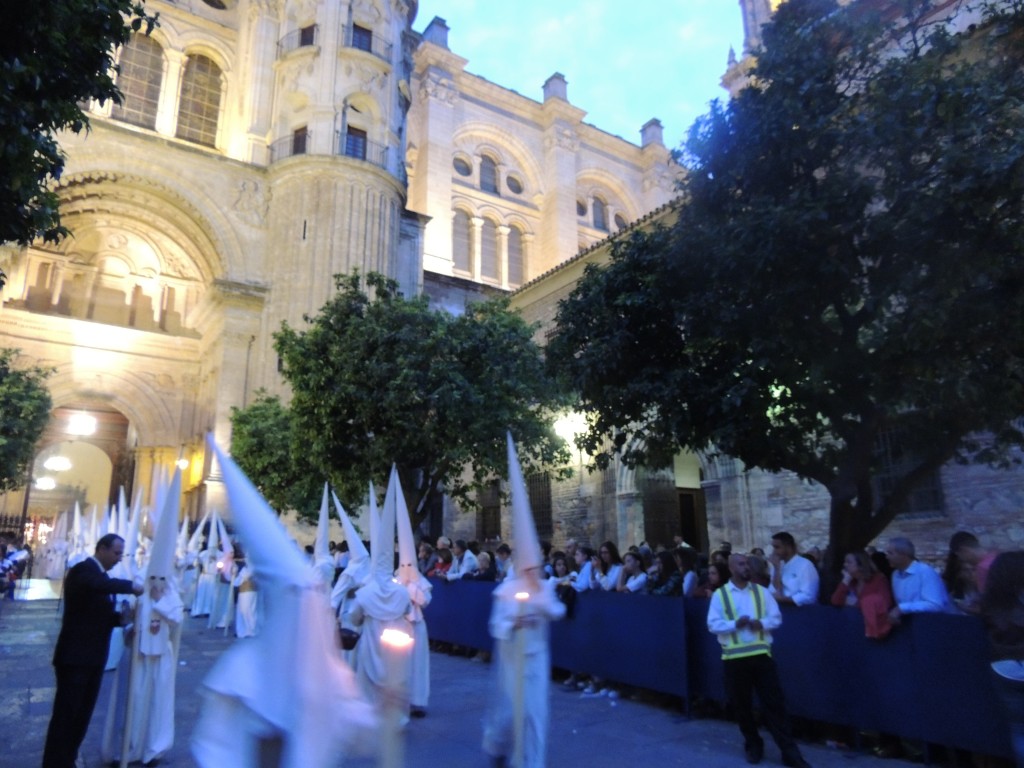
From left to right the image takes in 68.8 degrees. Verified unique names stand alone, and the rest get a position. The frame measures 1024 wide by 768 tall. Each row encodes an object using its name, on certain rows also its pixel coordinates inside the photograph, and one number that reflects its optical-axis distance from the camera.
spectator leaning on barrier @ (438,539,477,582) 12.66
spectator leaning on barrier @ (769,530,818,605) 7.38
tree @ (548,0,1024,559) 6.81
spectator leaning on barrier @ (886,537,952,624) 6.23
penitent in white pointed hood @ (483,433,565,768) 5.66
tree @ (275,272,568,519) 13.91
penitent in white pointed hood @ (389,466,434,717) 8.12
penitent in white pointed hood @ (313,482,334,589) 10.50
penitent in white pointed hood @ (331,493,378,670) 8.49
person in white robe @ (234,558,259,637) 13.64
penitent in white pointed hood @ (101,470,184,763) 6.36
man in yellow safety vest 6.35
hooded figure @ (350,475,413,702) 7.61
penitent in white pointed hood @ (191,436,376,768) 2.92
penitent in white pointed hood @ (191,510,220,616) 18.34
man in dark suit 5.47
